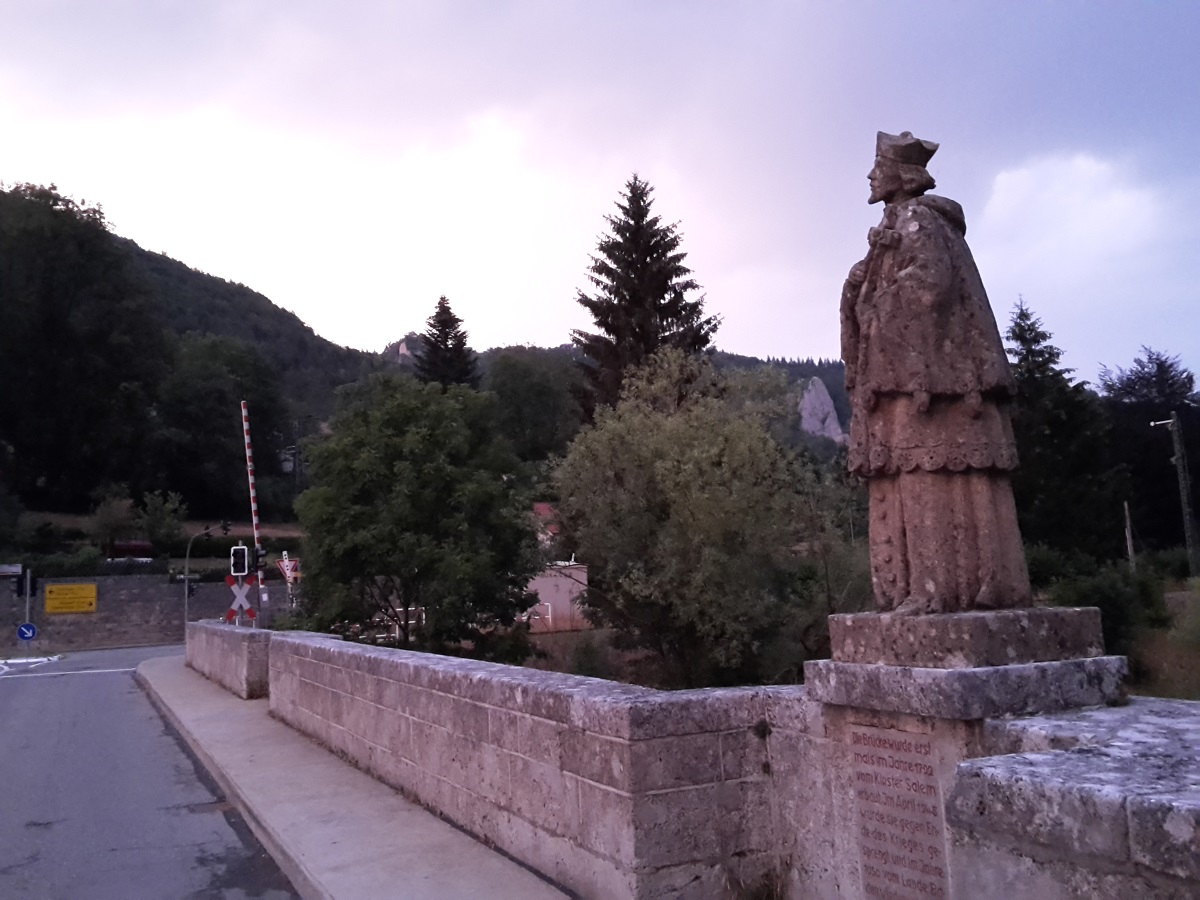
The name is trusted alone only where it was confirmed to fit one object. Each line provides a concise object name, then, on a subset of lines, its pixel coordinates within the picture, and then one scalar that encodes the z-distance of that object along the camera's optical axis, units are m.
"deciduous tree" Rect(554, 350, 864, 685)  18.23
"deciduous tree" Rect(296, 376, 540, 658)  20.20
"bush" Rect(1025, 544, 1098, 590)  24.45
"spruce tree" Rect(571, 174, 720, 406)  37.19
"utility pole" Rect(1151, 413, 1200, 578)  31.14
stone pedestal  3.57
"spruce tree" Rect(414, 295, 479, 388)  63.14
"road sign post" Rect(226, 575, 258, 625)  20.53
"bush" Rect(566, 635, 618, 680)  20.95
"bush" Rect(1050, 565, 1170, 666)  20.44
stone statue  4.04
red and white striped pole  21.89
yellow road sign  42.47
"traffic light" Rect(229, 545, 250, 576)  20.39
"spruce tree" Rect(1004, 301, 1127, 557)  33.17
